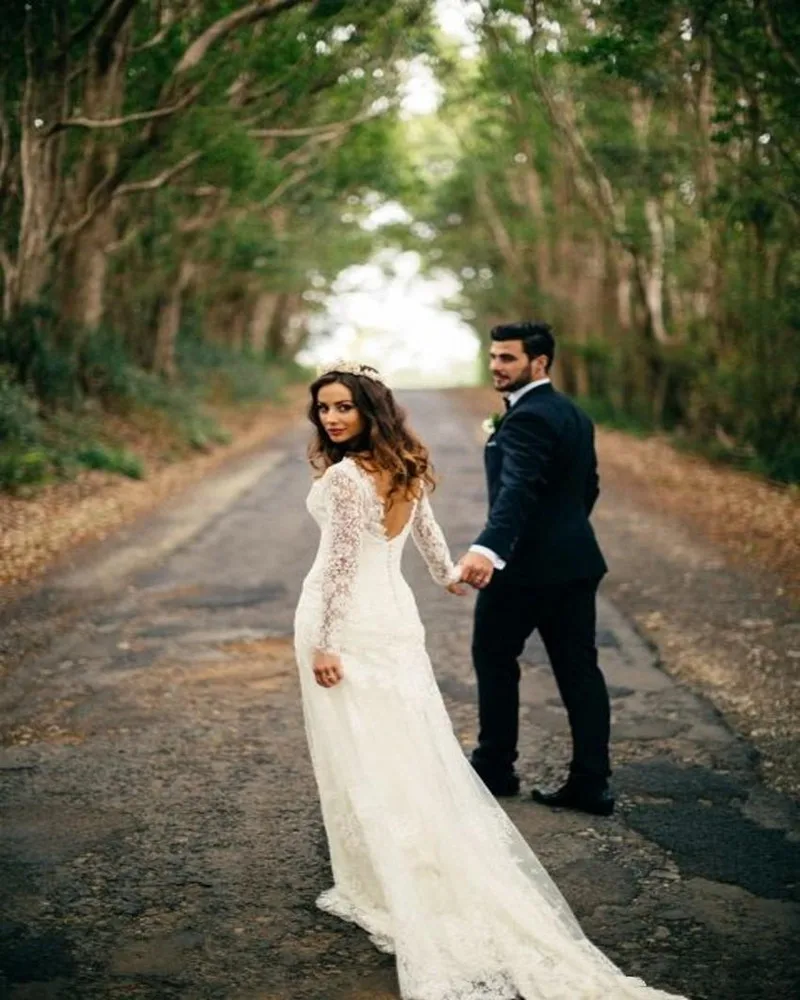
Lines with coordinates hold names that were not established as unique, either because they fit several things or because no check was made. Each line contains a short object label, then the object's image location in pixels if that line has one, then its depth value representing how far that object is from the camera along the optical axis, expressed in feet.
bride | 11.86
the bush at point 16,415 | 47.34
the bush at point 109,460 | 51.88
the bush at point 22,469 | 43.04
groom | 15.16
